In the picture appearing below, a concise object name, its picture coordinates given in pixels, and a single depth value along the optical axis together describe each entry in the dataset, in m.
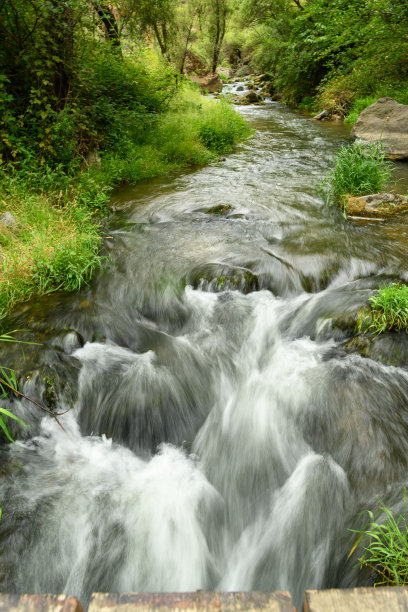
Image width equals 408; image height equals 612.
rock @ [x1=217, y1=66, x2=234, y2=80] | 38.56
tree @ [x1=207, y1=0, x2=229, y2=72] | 26.45
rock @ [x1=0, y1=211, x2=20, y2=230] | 4.92
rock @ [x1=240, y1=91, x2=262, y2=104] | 21.28
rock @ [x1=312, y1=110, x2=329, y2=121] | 15.16
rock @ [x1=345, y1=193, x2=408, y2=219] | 6.18
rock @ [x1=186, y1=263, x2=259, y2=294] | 4.75
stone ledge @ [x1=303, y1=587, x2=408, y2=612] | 1.18
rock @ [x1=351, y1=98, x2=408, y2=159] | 9.20
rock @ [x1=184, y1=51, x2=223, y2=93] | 23.70
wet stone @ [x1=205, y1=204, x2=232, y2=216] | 6.78
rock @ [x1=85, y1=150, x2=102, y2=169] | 7.86
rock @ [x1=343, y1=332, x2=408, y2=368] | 3.35
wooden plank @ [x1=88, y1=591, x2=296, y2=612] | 1.15
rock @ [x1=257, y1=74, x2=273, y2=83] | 28.92
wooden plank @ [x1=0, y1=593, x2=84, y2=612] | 1.13
